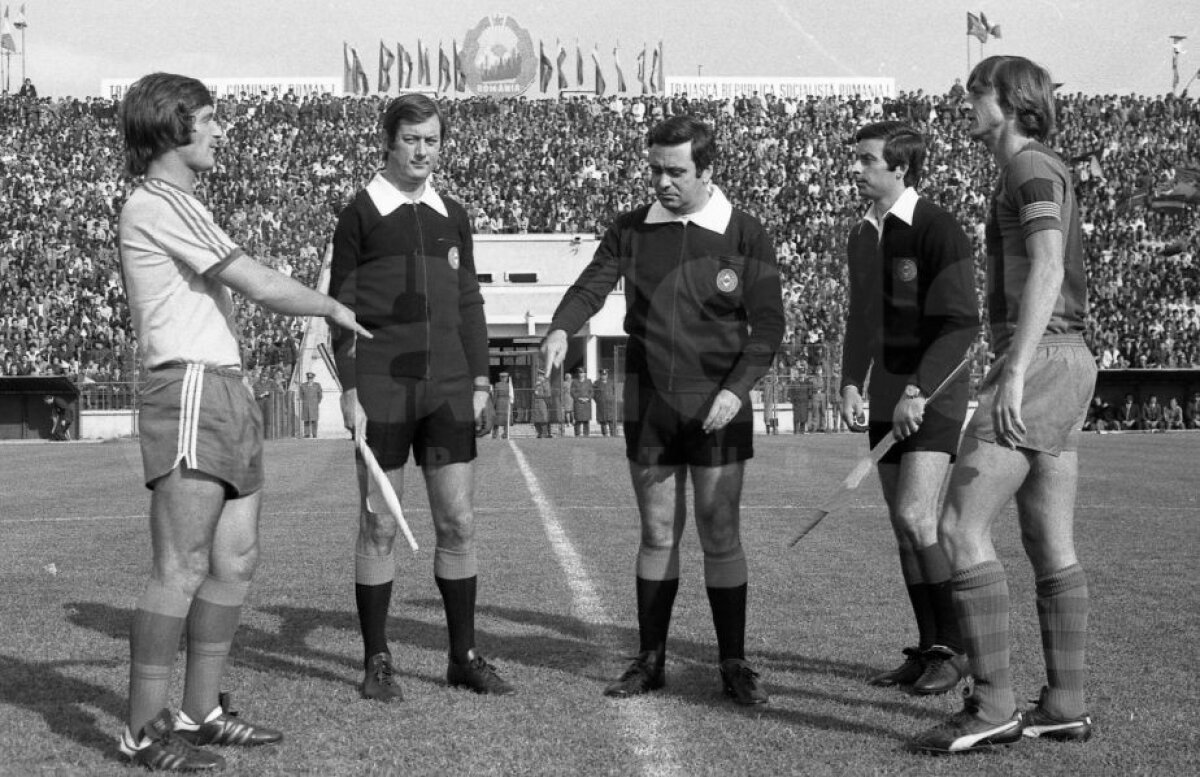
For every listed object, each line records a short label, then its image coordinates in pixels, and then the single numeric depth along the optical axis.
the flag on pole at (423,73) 63.53
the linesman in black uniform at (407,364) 5.43
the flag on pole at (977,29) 52.38
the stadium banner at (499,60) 61.38
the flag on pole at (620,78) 64.00
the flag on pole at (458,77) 62.28
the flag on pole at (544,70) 62.09
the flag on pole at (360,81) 62.81
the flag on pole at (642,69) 63.53
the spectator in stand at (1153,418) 38.41
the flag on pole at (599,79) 63.03
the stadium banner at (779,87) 60.31
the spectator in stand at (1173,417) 38.31
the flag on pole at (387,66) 63.53
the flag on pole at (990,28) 53.28
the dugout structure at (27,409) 37.44
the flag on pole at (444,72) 62.56
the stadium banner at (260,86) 58.91
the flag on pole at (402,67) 63.41
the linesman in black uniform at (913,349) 5.48
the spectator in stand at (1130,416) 38.53
